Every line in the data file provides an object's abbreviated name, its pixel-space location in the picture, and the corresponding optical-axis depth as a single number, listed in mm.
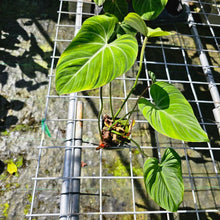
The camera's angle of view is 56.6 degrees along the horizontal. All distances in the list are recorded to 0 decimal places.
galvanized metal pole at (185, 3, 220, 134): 1111
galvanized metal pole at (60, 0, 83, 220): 784
